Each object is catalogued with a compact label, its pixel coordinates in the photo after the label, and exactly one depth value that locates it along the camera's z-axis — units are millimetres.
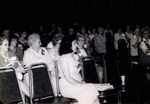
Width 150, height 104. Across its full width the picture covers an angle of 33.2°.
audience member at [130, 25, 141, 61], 7188
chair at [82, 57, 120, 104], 3564
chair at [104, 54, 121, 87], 3646
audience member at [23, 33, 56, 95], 3775
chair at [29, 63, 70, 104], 2973
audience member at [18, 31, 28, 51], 6579
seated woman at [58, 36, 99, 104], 3174
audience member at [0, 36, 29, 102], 3328
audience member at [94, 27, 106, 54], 7637
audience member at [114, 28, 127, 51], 8625
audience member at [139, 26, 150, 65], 4555
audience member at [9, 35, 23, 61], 4836
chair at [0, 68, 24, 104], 2826
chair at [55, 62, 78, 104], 3306
